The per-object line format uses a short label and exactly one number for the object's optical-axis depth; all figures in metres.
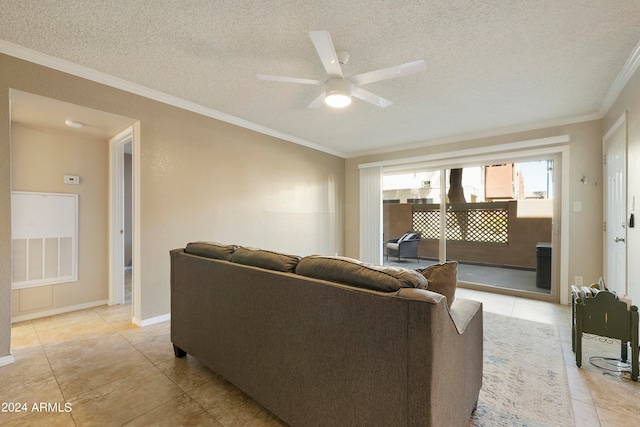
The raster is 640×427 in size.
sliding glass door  3.95
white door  2.49
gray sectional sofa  0.97
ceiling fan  1.74
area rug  1.53
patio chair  5.18
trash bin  3.82
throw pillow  1.25
